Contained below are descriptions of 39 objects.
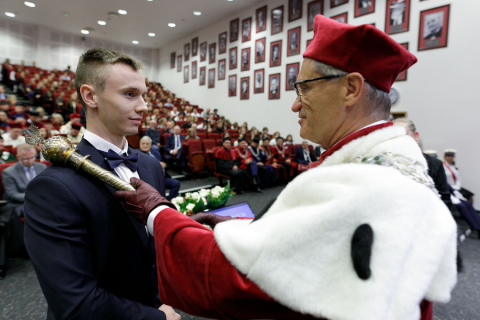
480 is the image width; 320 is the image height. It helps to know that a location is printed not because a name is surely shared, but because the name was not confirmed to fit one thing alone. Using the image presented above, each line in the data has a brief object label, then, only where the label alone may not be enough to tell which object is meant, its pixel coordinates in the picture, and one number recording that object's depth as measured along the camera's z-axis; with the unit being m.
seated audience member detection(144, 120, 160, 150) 7.60
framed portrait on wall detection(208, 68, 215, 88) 14.26
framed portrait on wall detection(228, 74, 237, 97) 12.91
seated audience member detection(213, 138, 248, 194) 6.63
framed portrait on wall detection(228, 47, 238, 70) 12.84
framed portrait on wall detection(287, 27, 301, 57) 10.23
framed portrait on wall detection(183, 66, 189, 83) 16.37
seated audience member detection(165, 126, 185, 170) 7.32
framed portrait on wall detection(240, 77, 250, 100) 12.27
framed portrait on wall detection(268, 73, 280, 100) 10.98
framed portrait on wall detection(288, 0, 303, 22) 10.19
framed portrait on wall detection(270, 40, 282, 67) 10.88
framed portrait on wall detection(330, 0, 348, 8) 8.95
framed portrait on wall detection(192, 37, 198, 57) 15.41
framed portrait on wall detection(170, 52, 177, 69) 17.43
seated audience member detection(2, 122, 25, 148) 5.25
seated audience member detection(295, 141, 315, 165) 8.66
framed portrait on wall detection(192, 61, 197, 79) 15.64
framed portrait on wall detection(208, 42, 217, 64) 14.09
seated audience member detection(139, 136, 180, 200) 4.99
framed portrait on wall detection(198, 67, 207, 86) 14.90
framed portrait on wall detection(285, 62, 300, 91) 10.28
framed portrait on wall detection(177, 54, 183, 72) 16.92
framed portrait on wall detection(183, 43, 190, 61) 16.12
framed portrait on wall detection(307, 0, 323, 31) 9.60
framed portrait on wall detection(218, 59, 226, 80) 13.54
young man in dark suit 0.88
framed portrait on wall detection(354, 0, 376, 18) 8.22
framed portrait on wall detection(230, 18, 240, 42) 12.77
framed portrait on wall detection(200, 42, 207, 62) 14.73
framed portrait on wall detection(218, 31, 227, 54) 13.41
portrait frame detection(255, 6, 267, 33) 11.42
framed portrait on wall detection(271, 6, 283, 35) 10.83
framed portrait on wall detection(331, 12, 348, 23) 8.85
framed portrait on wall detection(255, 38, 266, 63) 11.52
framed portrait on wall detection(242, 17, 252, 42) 12.10
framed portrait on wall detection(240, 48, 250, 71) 12.20
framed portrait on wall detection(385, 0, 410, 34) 7.45
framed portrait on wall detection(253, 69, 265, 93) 11.62
